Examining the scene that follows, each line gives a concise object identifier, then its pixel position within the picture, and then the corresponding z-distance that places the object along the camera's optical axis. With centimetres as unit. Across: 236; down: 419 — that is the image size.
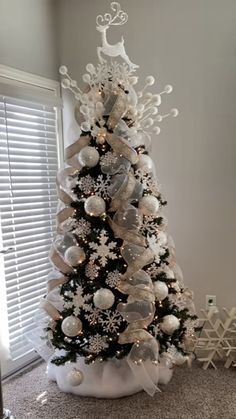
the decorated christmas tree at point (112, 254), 189
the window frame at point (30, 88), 220
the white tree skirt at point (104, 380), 207
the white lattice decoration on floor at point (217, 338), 240
